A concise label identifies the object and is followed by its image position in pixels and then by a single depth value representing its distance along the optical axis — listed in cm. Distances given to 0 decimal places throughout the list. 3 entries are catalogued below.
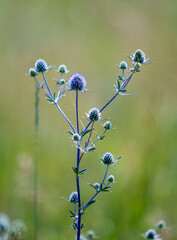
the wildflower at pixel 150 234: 492
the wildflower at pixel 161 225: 502
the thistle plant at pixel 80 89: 423
